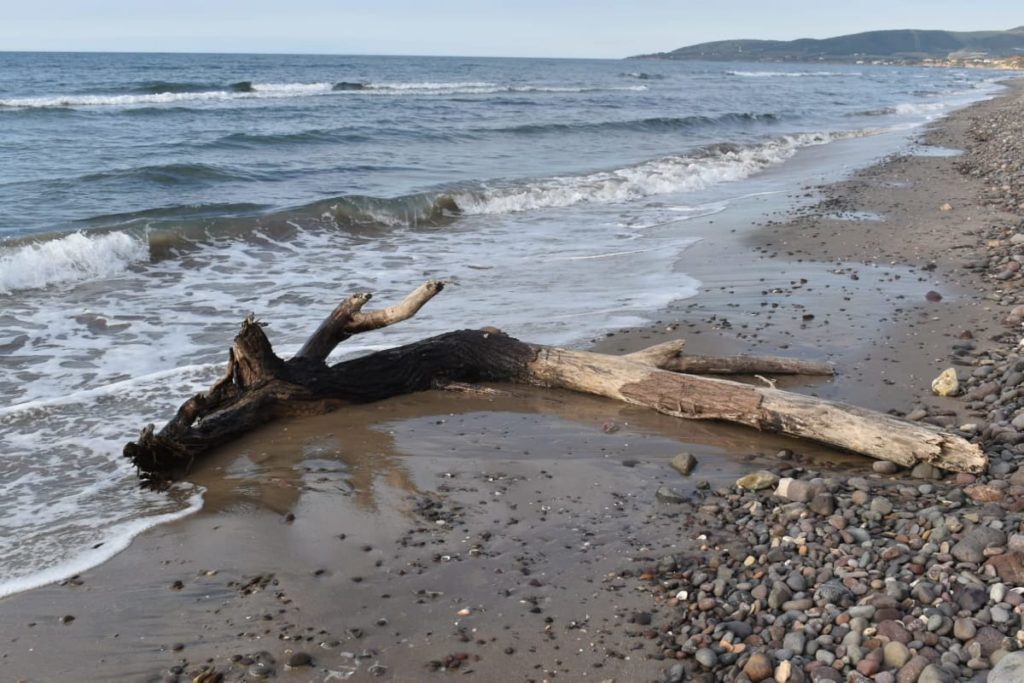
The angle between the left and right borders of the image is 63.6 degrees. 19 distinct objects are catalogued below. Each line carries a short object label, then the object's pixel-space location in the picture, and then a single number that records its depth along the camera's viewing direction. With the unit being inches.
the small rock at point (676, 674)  124.9
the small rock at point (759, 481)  183.3
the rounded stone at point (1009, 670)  105.0
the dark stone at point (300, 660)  131.3
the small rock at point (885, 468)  188.5
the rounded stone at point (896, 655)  118.8
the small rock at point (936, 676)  111.4
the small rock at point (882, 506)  165.2
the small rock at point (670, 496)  181.8
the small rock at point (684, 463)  197.4
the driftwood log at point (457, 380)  195.8
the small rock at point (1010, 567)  132.6
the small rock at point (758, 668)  122.2
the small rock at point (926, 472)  183.3
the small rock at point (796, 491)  174.2
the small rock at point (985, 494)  165.9
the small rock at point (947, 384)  230.7
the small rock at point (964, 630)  120.4
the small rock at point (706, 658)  127.1
